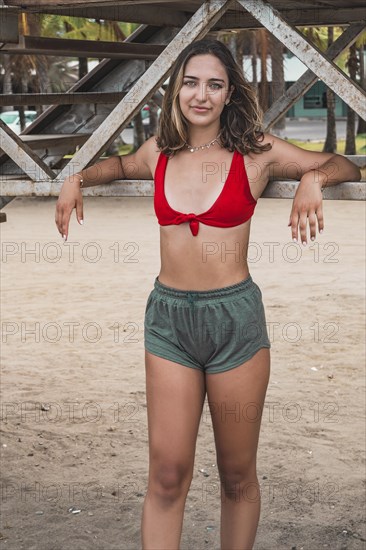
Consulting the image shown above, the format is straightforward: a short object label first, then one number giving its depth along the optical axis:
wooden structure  4.12
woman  3.58
